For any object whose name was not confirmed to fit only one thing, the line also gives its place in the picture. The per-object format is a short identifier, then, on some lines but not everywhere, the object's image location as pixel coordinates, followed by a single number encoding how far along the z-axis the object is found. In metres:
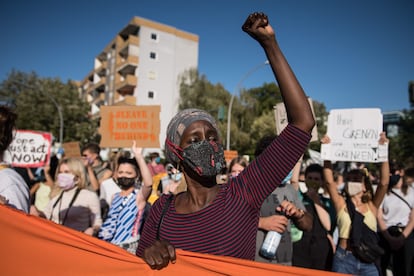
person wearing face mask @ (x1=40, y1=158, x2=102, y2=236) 3.85
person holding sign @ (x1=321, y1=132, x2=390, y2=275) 3.43
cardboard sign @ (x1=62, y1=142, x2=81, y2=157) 7.43
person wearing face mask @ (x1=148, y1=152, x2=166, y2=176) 9.40
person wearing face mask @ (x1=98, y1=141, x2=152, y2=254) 3.61
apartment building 41.78
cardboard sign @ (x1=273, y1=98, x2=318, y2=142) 4.00
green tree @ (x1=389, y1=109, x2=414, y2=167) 31.03
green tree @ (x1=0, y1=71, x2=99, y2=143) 29.78
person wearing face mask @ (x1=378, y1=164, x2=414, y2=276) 4.72
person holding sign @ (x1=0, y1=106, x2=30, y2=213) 2.12
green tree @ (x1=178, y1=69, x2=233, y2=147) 33.78
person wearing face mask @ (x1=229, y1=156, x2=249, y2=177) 4.39
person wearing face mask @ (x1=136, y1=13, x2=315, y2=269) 1.45
